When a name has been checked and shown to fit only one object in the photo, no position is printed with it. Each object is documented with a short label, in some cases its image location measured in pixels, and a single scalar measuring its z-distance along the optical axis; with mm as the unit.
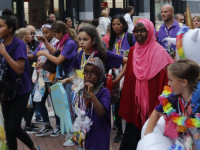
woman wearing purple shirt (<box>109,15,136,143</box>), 6789
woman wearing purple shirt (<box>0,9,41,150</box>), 5184
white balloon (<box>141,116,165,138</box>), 3711
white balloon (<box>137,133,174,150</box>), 3424
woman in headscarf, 4926
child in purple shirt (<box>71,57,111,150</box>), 4539
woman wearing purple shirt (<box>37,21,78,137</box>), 6582
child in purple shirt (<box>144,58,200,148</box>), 3566
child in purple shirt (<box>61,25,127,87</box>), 5271
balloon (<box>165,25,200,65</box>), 4133
